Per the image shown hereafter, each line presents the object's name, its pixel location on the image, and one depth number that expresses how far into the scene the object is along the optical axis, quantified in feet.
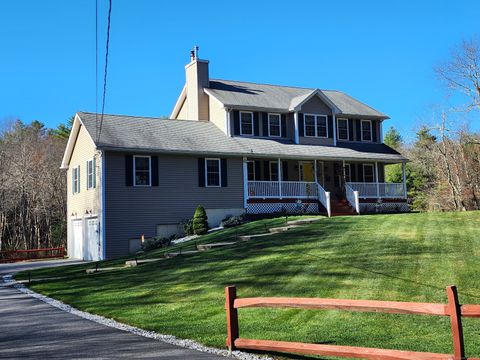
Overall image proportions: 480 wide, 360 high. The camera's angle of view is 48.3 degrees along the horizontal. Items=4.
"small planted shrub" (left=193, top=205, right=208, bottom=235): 80.07
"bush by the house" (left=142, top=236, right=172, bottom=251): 78.50
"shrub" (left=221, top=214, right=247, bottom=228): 83.20
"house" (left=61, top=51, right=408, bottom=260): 81.00
